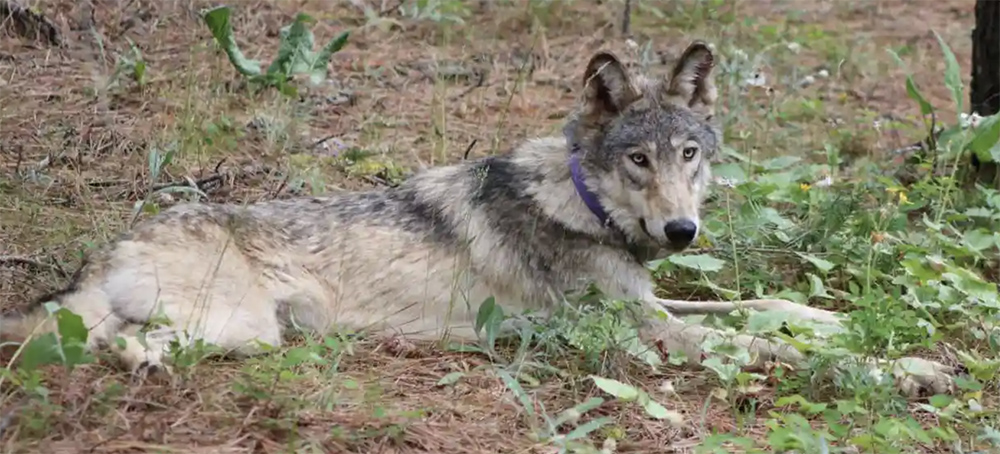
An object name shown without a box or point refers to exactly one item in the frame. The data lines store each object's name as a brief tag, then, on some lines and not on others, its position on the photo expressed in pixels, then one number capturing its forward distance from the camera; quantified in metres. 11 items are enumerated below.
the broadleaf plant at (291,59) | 13.60
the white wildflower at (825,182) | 12.04
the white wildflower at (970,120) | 12.59
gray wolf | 9.27
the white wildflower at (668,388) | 8.50
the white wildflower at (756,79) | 14.81
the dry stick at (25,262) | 9.99
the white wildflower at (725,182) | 11.29
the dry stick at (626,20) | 20.41
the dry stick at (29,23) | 16.08
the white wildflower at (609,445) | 7.53
